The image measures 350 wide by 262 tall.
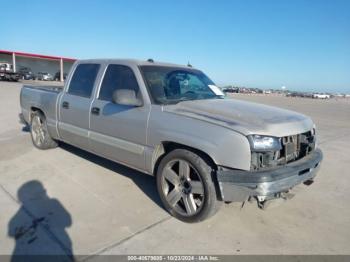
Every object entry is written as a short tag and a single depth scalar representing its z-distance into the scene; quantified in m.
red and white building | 47.03
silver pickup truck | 3.04
